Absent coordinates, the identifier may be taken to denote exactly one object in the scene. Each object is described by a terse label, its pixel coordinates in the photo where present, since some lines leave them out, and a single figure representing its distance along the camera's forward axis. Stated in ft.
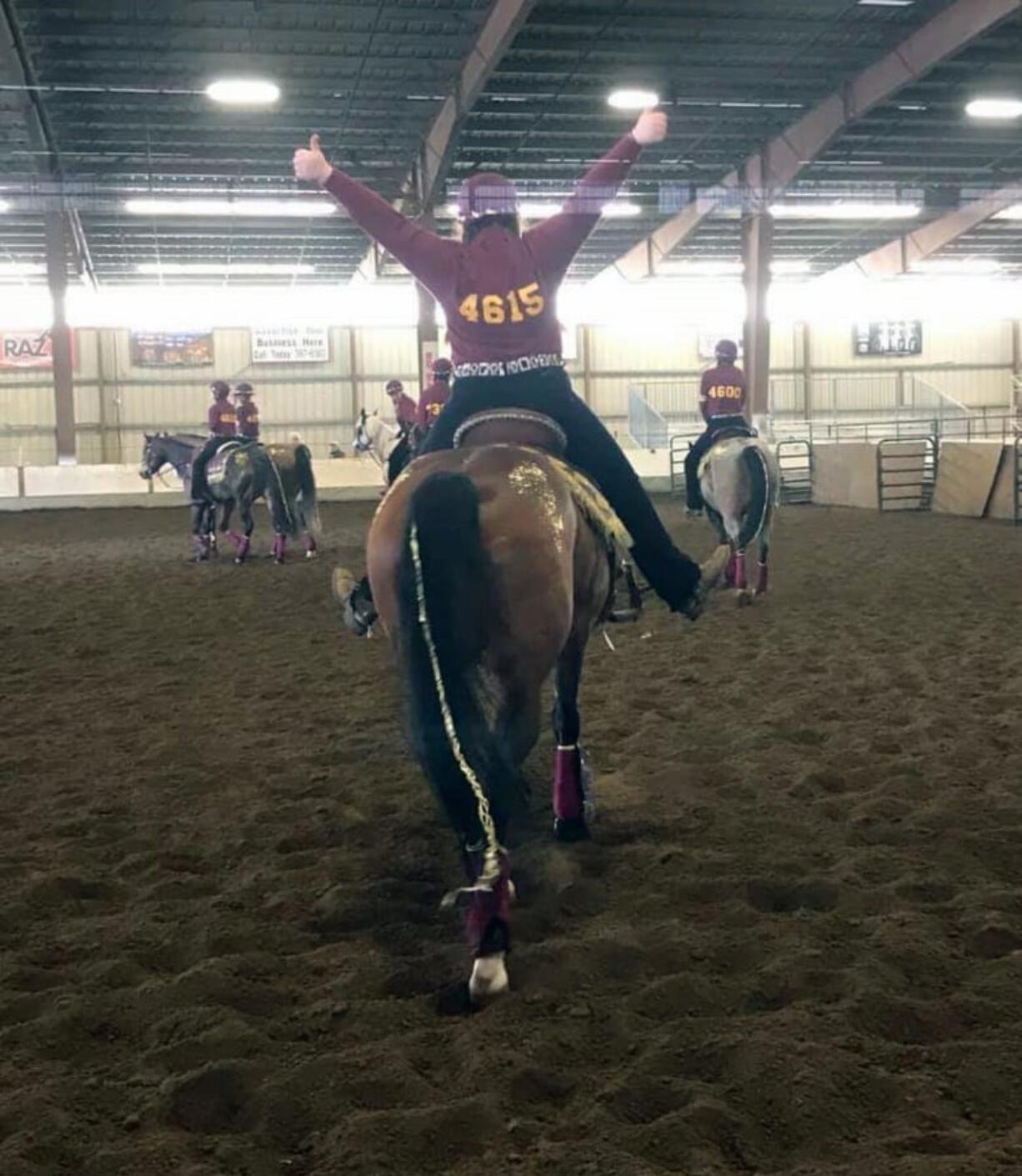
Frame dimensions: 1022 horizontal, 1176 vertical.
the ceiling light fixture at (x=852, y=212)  86.17
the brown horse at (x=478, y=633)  10.50
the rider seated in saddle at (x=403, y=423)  47.67
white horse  74.33
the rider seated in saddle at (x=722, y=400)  34.01
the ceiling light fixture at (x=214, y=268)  105.09
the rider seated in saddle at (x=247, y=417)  47.26
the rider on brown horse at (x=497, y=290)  13.15
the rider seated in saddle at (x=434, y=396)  40.45
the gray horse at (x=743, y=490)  33.32
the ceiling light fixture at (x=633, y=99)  63.62
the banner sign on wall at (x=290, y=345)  117.50
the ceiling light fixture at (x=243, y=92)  59.50
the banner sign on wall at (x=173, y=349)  116.26
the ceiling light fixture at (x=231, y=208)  81.30
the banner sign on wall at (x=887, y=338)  125.59
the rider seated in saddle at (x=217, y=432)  46.60
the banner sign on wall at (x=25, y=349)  111.96
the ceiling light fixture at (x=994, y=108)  65.98
